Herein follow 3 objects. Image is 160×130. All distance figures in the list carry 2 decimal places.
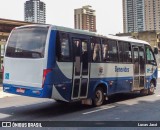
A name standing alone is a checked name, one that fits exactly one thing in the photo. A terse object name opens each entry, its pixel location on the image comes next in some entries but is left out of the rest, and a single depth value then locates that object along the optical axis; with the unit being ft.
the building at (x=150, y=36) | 206.90
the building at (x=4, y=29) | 78.59
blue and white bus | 33.55
